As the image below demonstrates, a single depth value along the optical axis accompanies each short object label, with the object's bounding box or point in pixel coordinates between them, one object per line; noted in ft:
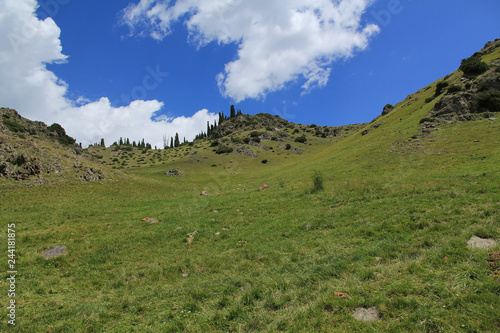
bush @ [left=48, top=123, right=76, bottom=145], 224.14
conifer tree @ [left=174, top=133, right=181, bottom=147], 564.67
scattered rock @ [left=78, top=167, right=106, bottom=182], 119.13
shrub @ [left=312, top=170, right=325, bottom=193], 79.61
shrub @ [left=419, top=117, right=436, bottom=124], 146.53
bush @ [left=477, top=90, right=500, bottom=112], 130.82
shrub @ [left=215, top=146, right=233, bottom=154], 309.75
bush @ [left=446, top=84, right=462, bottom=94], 155.22
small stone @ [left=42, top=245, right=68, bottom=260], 40.34
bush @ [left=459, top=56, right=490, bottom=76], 164.35
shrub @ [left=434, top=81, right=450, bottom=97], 190.72
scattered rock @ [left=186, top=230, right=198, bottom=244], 45.42
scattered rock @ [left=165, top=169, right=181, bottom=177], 207.43
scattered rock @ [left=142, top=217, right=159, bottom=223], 60.44
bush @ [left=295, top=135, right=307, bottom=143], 402.72
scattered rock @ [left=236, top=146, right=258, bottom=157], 309.01
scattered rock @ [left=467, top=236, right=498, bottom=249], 25.75
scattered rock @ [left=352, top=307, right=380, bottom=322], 18.78
